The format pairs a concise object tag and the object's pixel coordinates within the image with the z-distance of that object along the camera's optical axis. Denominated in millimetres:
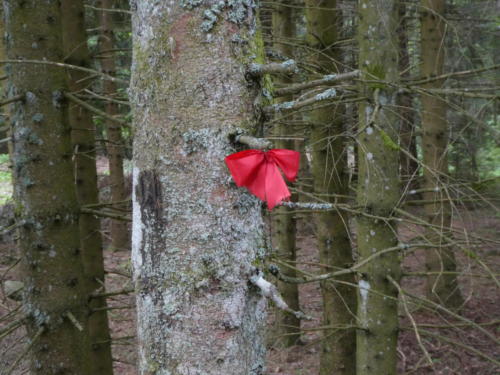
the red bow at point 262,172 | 2773
